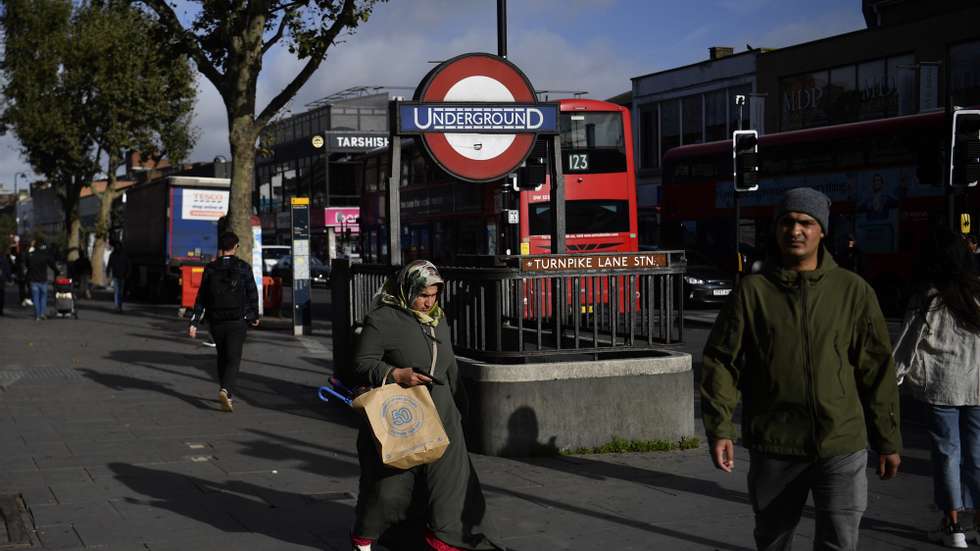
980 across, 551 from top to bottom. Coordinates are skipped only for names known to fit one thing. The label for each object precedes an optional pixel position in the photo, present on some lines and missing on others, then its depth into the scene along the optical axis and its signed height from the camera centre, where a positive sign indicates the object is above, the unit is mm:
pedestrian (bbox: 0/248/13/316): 26391 -319
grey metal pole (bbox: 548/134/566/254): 9195 +418
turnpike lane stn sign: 8281 -65
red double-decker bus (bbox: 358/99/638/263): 21047 +930
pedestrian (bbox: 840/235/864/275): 22328 -150
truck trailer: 33188 +961
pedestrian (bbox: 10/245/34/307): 33031 -518
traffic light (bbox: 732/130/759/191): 20125 +1552
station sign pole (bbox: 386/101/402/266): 9057 +367
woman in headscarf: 5207 -784
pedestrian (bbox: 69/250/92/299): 36594 -386
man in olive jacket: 4031 -465
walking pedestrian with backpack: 11055 -461
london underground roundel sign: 8531 +1011
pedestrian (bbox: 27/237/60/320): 24734 -220
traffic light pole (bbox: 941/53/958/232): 16000 +1007
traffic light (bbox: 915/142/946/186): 16500 +1170
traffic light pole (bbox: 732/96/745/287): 21617 +349
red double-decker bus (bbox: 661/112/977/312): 22594 +1232
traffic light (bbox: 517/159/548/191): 10469 +691
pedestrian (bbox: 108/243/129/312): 27766 -206
